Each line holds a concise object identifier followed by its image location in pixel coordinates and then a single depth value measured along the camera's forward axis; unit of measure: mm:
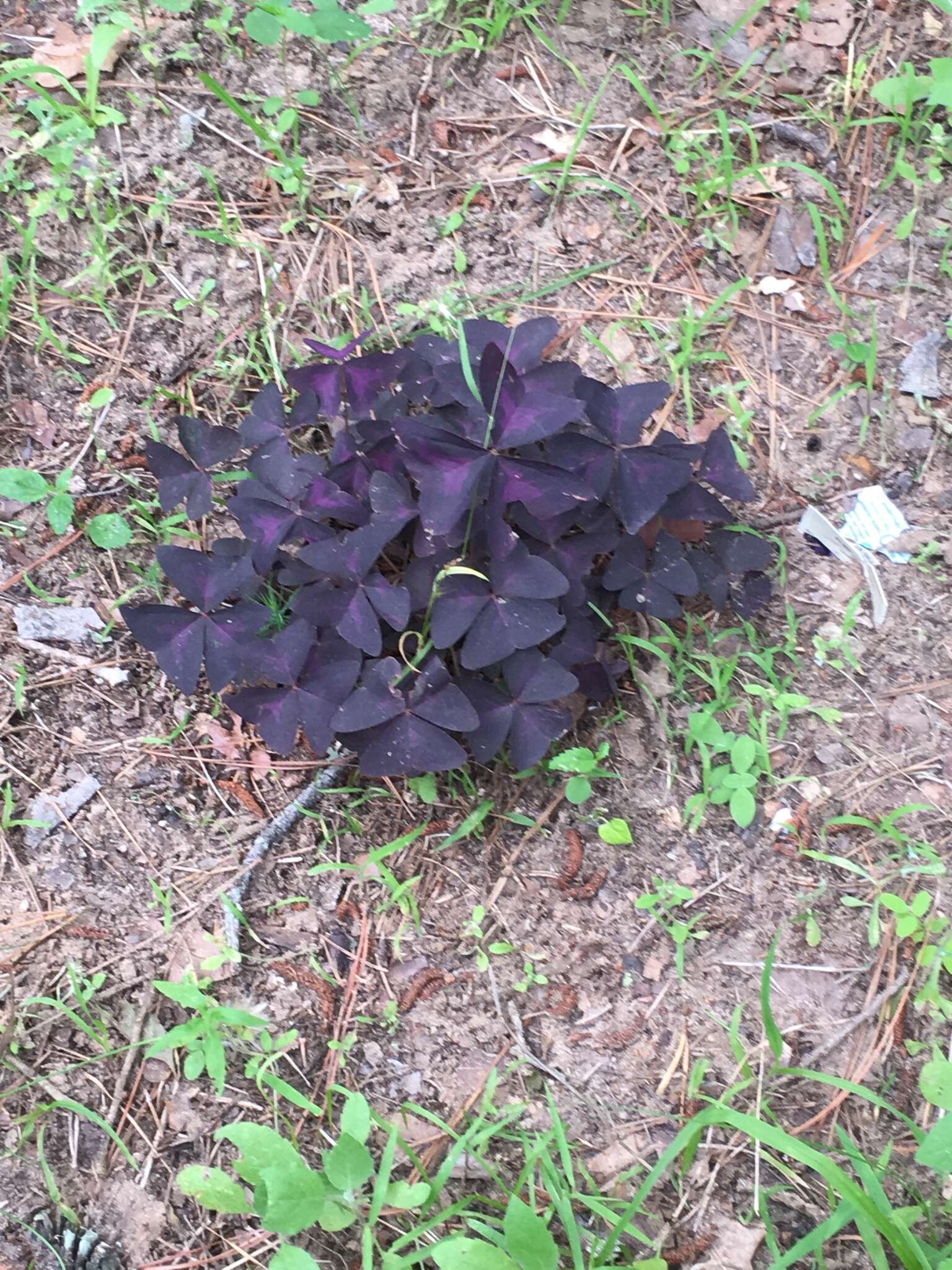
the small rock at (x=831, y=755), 642
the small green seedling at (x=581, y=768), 626
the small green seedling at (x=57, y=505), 677
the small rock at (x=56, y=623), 663
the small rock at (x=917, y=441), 709
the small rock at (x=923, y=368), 717
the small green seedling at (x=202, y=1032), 567
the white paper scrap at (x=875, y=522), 691
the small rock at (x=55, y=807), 623
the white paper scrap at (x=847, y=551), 673
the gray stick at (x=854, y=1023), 581
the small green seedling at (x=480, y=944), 604
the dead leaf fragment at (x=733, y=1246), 543
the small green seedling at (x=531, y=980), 599
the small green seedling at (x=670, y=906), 604
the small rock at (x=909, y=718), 647
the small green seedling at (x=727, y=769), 629
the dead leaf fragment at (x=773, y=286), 743
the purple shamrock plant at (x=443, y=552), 598
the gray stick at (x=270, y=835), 604
